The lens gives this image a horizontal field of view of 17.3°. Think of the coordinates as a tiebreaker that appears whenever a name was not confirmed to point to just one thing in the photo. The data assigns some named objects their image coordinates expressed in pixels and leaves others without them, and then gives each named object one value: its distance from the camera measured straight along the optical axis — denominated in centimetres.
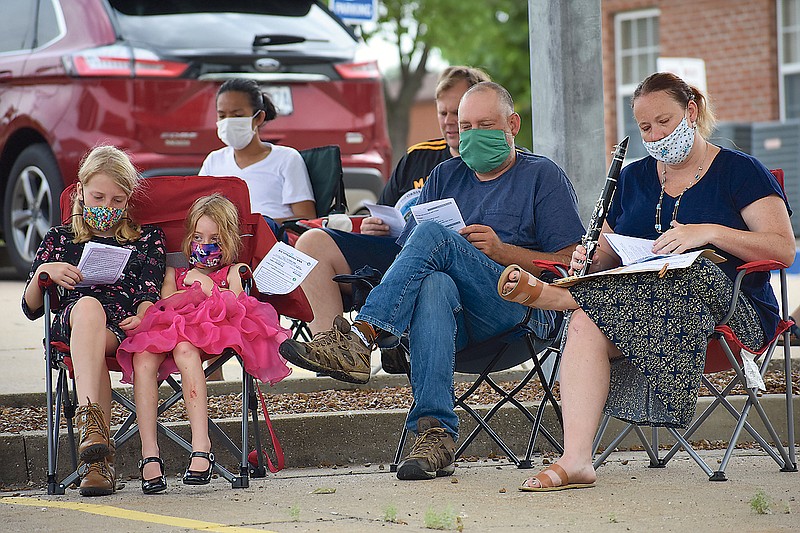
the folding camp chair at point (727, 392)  878
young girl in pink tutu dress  883
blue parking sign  2128
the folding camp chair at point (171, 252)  897
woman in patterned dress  854
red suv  1665
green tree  4367
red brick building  3164
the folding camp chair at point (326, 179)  1276
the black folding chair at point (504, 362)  942
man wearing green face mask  905
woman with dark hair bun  1267
